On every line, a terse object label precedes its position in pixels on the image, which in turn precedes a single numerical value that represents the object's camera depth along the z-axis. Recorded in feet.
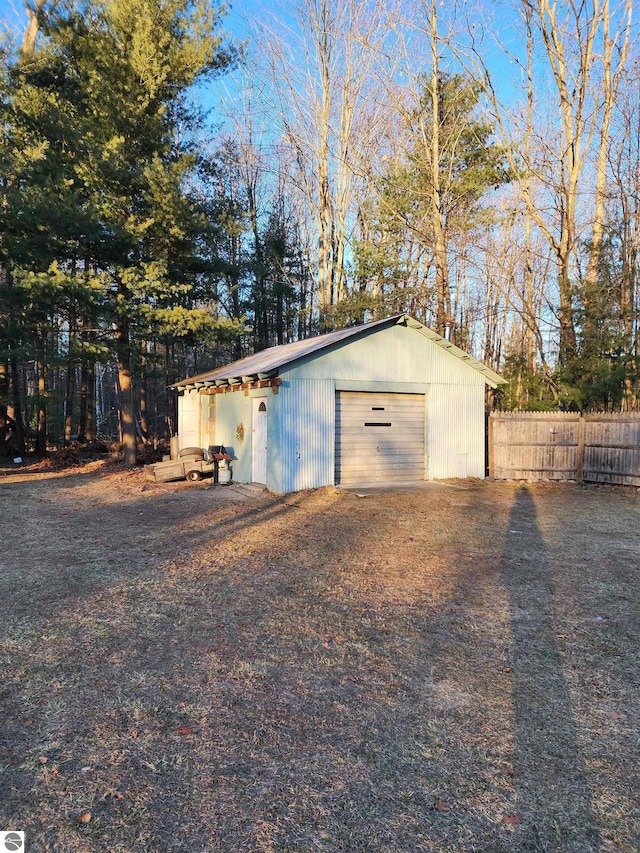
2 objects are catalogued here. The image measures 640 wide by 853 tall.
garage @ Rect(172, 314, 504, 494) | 38.65
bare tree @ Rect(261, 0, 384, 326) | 70.13
